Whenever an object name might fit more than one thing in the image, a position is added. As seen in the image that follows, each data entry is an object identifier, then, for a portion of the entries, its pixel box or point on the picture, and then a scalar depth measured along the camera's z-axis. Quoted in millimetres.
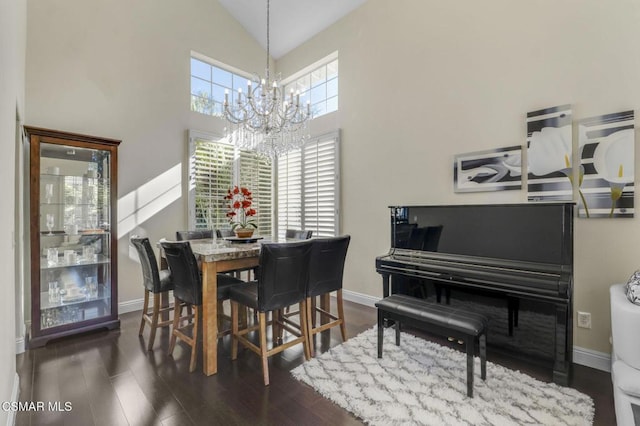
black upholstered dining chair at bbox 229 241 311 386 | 2209
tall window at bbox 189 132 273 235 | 4254
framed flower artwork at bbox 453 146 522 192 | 2738
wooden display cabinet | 2770
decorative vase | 3145
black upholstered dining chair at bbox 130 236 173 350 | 2657
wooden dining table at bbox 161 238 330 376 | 2287
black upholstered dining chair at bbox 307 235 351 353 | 2584
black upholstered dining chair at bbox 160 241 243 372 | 2299
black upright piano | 2156
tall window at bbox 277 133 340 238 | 4344
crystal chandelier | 3039
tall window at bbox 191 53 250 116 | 4371
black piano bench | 1975
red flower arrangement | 2886
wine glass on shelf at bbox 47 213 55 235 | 2951
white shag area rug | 1787
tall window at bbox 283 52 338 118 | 4508
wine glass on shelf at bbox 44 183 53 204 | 2911
